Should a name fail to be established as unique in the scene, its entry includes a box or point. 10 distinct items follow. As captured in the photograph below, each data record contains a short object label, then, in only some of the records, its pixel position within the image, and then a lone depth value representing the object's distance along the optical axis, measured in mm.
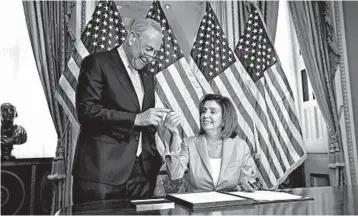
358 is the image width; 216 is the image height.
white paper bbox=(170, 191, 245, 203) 1487
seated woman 2555
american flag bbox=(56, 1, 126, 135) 3240
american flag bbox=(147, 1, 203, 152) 3500
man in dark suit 2746
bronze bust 3219
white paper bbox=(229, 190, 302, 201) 1551
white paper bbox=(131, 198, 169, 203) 1594
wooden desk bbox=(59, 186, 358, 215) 1279
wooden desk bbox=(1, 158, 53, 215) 3148
